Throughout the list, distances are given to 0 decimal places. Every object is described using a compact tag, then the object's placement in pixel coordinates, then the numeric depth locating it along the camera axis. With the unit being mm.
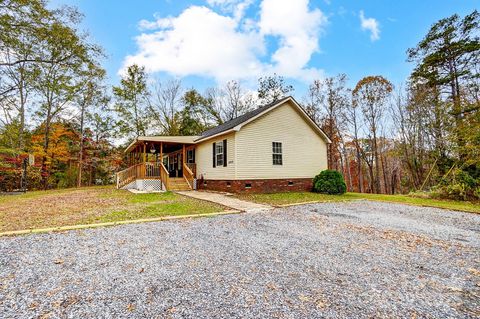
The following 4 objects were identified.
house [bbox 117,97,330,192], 11883
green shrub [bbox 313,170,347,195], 12820
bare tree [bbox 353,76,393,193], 20078
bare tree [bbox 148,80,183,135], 26797
